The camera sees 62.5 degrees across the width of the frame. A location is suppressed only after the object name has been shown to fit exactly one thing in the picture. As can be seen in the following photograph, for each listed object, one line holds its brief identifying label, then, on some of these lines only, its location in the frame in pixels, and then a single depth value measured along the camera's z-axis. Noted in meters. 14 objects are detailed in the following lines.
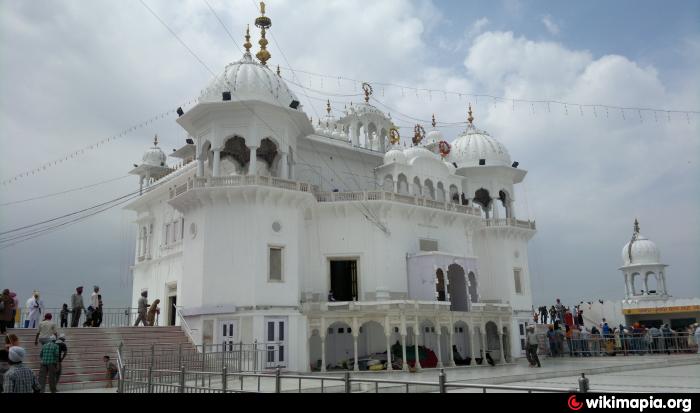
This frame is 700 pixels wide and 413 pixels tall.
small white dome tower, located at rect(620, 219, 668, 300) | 49.16
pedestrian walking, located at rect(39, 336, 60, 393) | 14.27
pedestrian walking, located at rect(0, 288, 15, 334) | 19.44
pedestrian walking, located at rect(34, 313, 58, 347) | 16.55
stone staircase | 18.42
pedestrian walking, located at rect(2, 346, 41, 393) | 9.24
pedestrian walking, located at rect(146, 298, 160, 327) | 26.61
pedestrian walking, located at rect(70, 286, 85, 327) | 23.50
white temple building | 25.14
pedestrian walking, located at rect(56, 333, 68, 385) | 14.88
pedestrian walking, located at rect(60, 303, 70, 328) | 24.66
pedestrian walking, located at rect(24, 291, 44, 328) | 21.36
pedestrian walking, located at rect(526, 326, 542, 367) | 24.17
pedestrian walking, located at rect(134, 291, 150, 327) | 26.60
